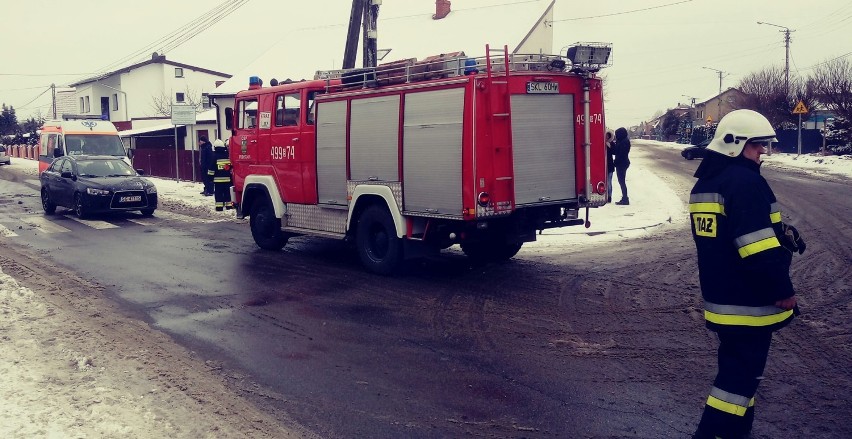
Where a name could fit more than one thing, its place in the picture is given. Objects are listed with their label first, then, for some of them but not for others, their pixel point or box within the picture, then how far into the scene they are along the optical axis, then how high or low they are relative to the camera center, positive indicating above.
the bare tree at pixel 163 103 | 59.62 +5.40
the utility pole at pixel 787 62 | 46.67 +6.09
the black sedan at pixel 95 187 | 17.09 -0.33
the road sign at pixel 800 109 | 32.38 +1.95
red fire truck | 8.77 +0.14
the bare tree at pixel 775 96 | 45.91 +3.74
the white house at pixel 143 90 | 59.81 +6.60
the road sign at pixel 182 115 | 24.83 +1.84
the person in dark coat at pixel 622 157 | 16.23 +0.03
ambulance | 23.55 +1.09
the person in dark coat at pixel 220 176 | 17.69 -0.17
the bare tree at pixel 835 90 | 36.78 +3.25
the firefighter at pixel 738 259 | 4.01 -0.57
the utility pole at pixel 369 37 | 16.69 +2.86
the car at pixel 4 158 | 46.31 +1.05
